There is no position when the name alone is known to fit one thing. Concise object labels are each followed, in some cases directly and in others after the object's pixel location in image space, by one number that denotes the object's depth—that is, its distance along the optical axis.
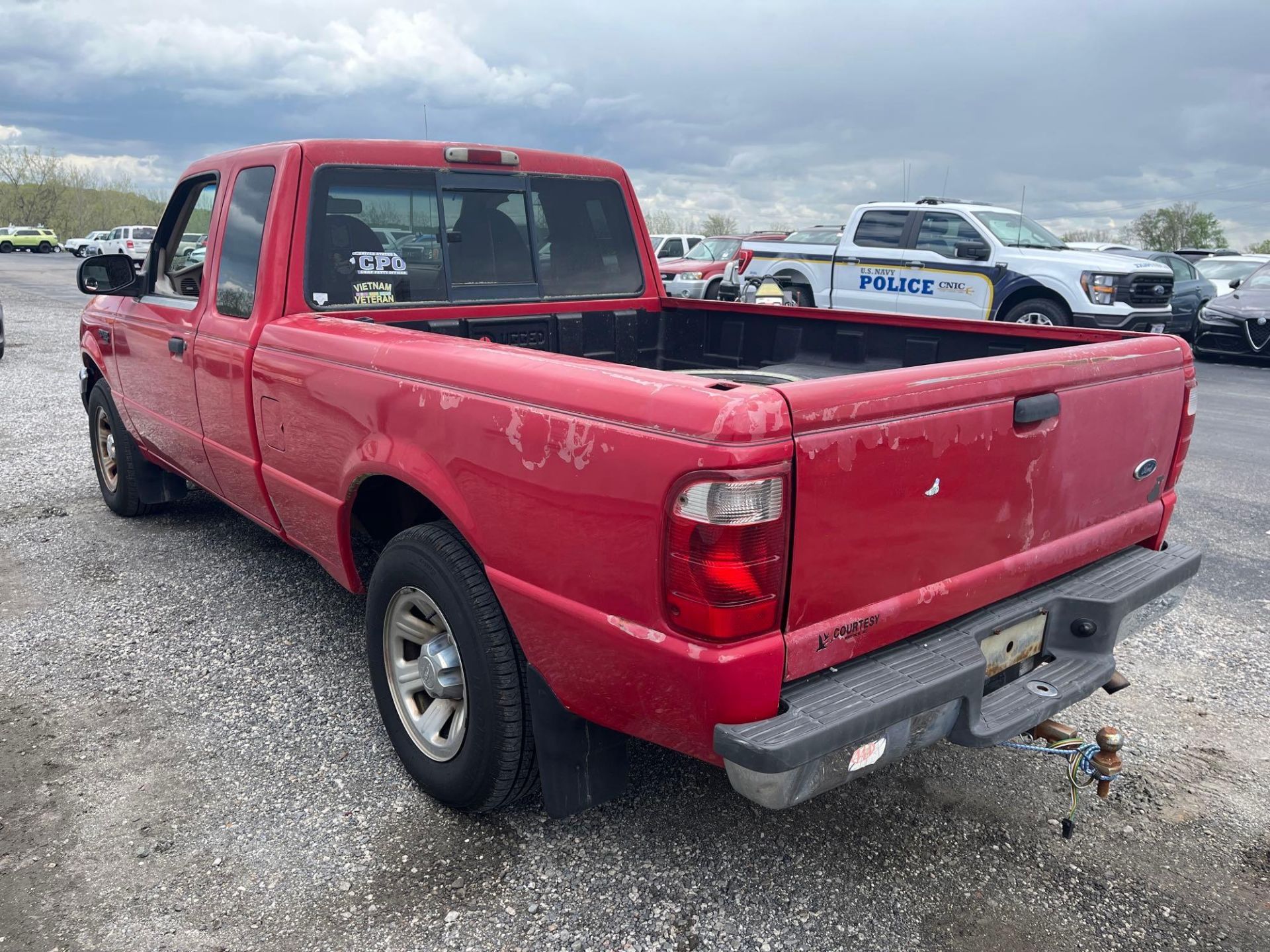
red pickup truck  2.01
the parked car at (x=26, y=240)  54.66
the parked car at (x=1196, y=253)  21.80
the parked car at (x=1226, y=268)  19.39
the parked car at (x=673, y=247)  24.28
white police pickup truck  11.82
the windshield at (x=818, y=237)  14.55
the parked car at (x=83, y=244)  50.00
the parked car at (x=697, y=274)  19.86
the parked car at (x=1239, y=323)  14.11
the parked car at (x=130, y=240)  41.84
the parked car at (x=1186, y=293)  15.72
